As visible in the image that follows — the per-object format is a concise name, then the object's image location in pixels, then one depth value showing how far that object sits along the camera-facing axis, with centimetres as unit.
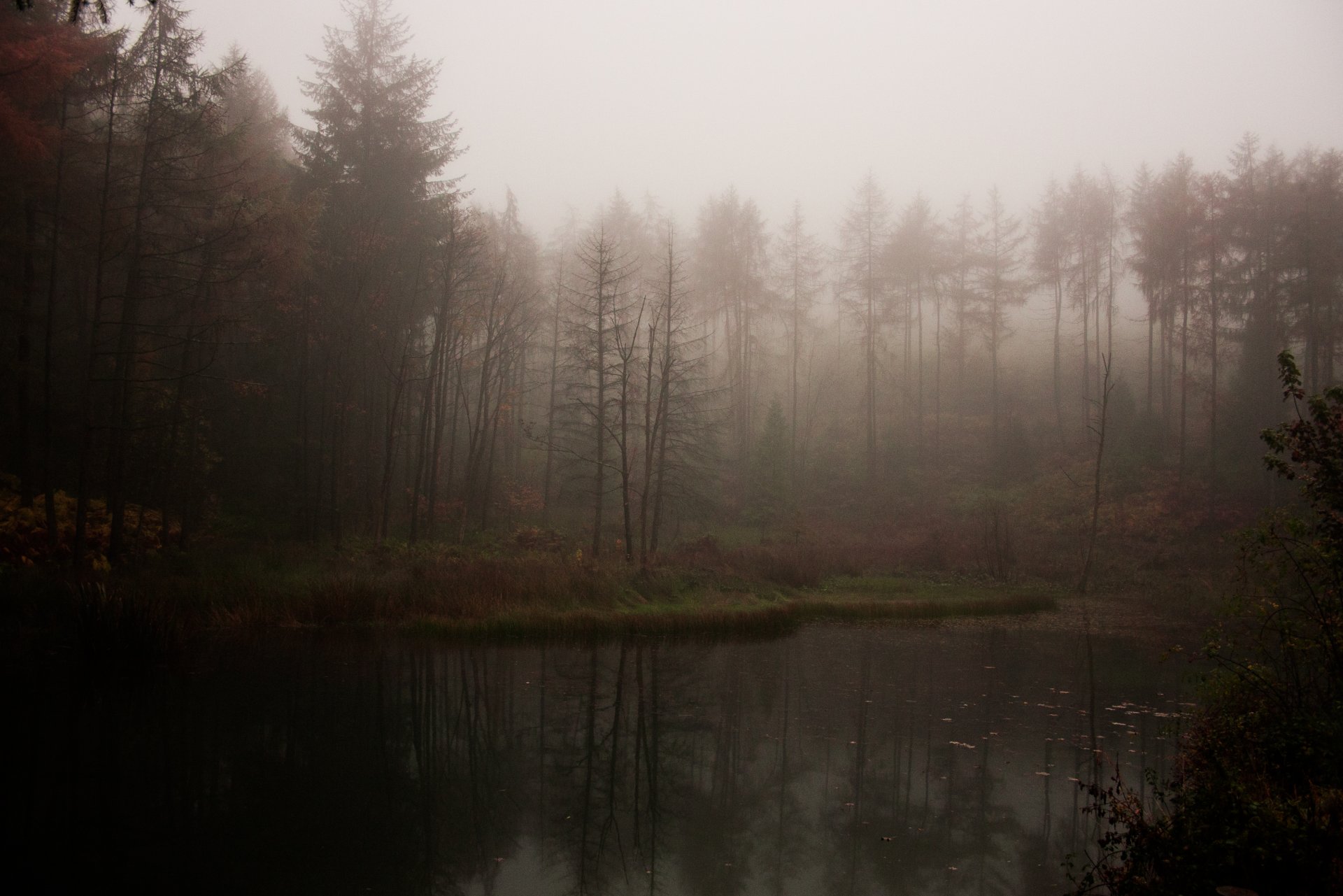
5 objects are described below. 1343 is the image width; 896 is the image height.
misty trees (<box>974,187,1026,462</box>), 3834
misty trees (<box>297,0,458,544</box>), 2339
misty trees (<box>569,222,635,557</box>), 2417
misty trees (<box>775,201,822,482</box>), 4106
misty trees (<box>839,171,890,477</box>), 3925
